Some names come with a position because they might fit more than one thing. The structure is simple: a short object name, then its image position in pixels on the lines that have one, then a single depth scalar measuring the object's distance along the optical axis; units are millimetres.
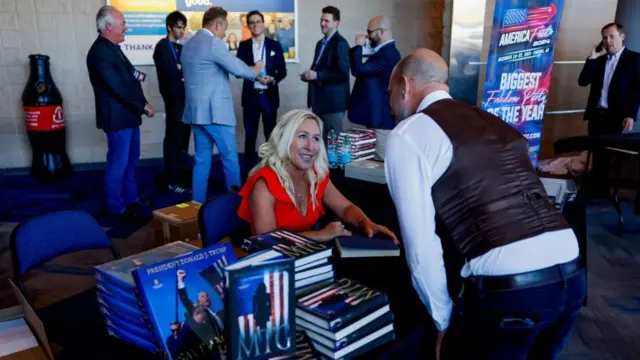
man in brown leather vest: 1281
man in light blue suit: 3797
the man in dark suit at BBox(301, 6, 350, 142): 4531
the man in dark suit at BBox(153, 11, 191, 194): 4746
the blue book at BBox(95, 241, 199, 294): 1188
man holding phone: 4722
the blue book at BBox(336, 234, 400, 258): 1784
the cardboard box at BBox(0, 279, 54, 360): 1202
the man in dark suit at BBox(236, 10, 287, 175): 4957
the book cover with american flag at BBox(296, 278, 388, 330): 1138
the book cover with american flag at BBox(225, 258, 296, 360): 969
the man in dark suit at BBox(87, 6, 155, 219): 3775
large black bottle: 5258
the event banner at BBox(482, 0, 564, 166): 3977
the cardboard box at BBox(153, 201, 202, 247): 3094
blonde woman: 1986
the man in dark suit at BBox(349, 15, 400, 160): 4215
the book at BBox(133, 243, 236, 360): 1097
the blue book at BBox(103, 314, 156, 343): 1182
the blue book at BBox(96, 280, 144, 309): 1168
